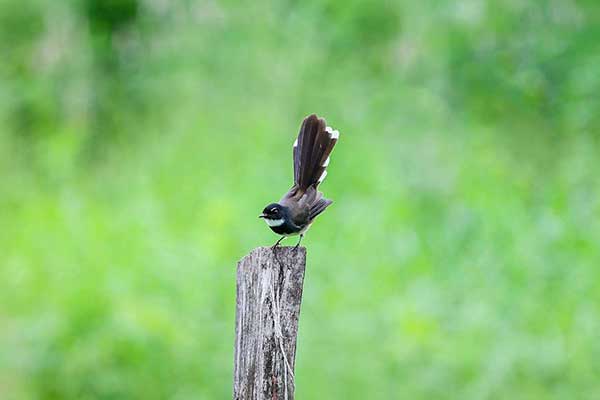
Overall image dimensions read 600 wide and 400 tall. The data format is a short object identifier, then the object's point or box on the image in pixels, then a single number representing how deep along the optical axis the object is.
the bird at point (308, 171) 8.55
